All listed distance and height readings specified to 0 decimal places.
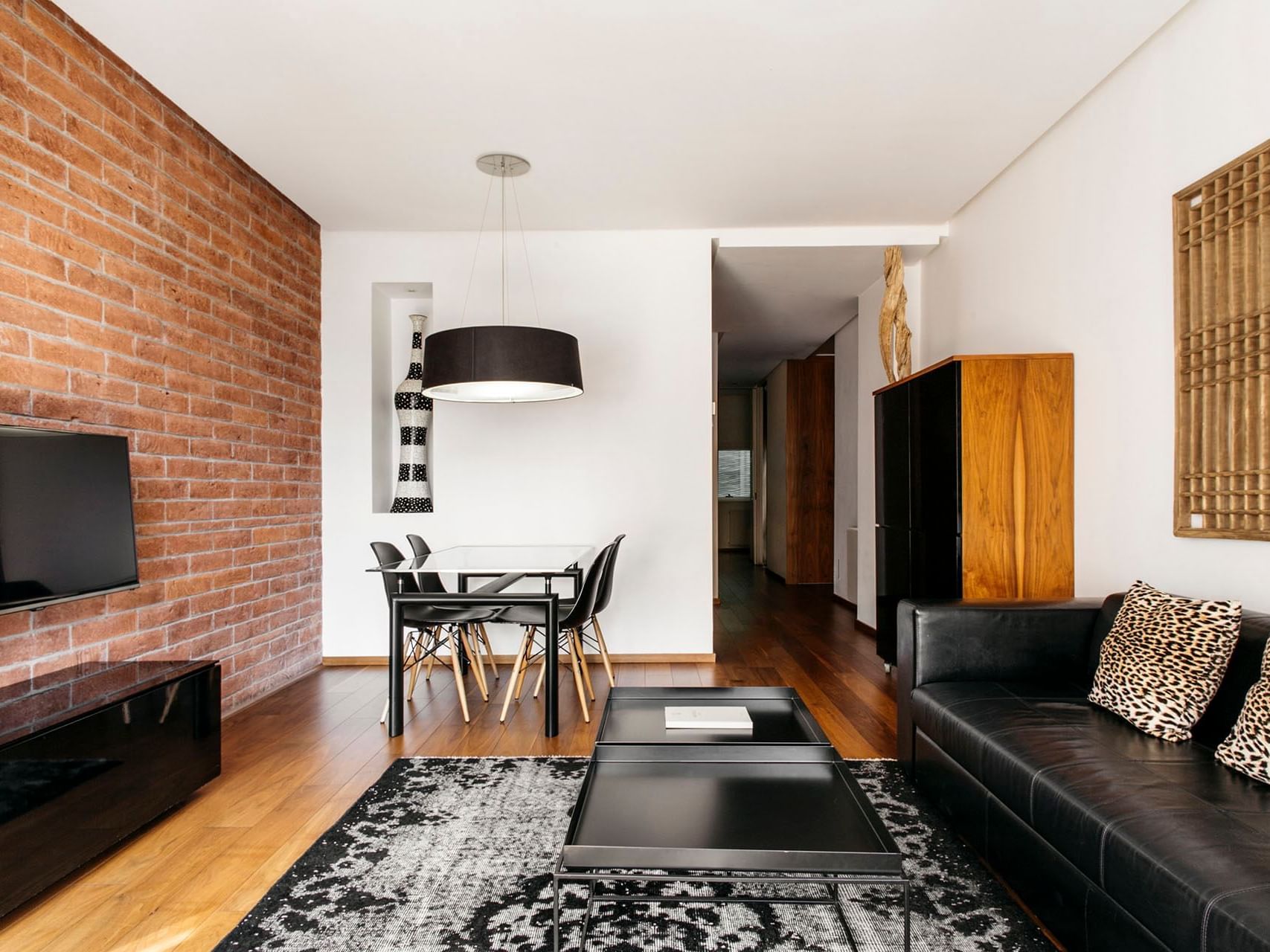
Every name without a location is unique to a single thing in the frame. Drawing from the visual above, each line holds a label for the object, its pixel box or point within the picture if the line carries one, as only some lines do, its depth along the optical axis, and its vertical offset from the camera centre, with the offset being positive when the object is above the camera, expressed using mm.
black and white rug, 1843 -1112
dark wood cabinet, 3357 +17
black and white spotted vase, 4957 +270
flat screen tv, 2326 -120
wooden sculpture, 4473 +966
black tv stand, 1949 -808
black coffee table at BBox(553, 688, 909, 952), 1515 -763
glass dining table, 3398 -534
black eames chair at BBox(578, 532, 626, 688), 3900 -831
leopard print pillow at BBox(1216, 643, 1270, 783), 1725 -603
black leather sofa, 1373 -693
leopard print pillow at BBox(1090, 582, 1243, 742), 2041 -515
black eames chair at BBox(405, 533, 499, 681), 4066 -556
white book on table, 2291 -730
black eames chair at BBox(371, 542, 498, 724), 3666 -670
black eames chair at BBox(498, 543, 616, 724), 3594 -663
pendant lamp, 3424 +563
